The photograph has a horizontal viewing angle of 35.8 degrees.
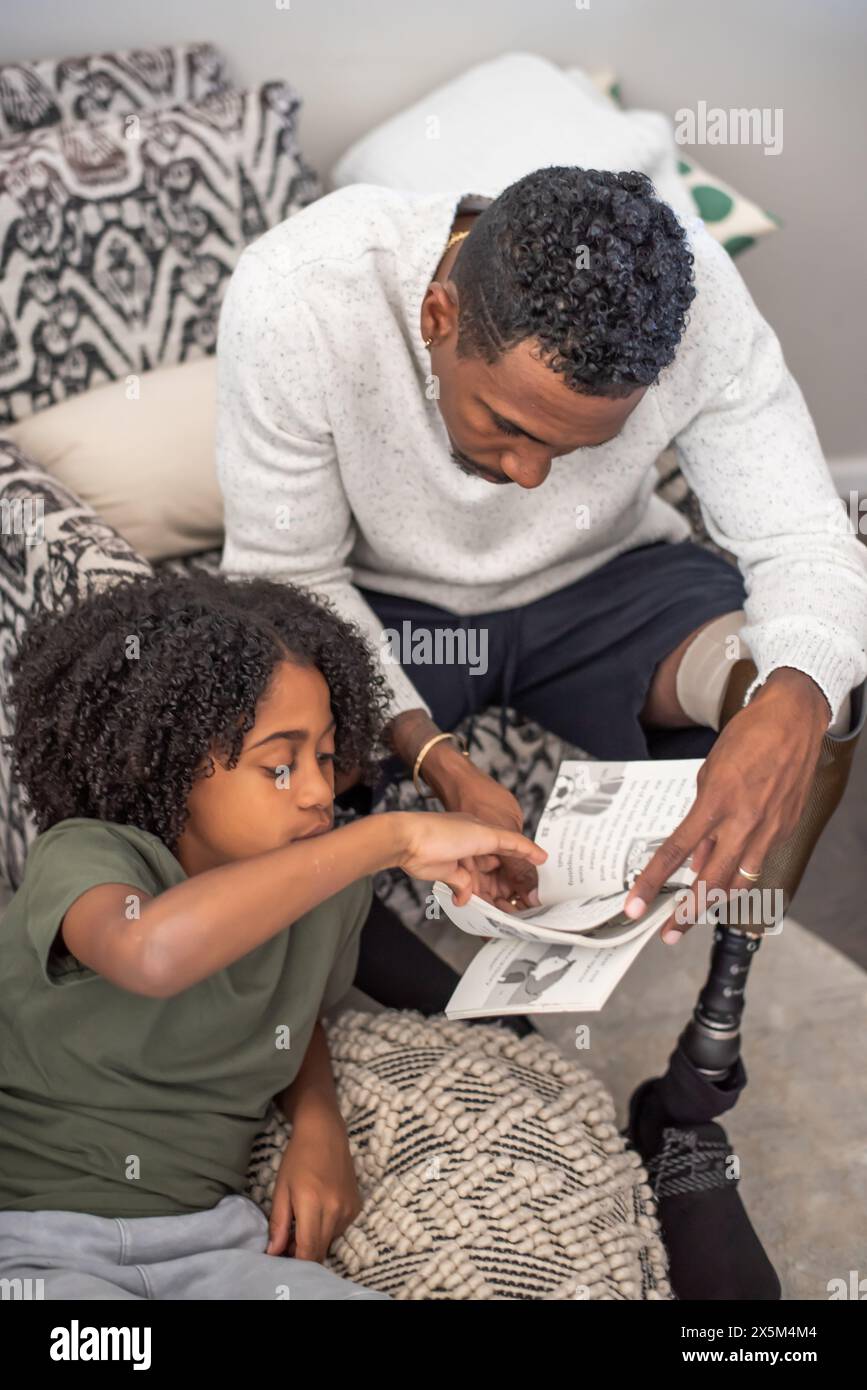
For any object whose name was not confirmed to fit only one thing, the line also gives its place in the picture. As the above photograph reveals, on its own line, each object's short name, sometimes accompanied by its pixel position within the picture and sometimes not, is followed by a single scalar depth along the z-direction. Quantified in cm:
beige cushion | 187
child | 99
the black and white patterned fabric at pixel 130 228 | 194
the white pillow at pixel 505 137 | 220
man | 115
